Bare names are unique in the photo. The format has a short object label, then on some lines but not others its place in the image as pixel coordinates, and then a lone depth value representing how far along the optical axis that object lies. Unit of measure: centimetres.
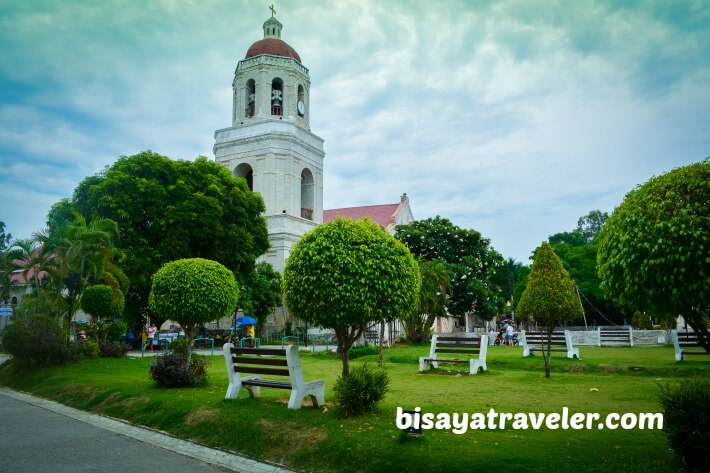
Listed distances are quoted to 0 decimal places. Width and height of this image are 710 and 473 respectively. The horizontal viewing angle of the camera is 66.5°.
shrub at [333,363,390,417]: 833
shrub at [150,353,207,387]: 1216
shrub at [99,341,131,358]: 2150
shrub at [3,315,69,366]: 1705
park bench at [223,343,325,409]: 922
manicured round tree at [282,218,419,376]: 905
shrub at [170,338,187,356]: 1853
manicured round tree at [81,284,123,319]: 2114
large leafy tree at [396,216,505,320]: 3794
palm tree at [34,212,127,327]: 2051
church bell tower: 4028
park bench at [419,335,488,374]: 1534
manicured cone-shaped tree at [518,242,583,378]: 1411
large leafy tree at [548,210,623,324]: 5356
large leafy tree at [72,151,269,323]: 2797
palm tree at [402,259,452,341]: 3155
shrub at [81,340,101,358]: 1964
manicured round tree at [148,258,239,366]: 1325
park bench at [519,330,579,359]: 1909
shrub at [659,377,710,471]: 566
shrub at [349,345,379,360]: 2496
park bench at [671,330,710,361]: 1680
